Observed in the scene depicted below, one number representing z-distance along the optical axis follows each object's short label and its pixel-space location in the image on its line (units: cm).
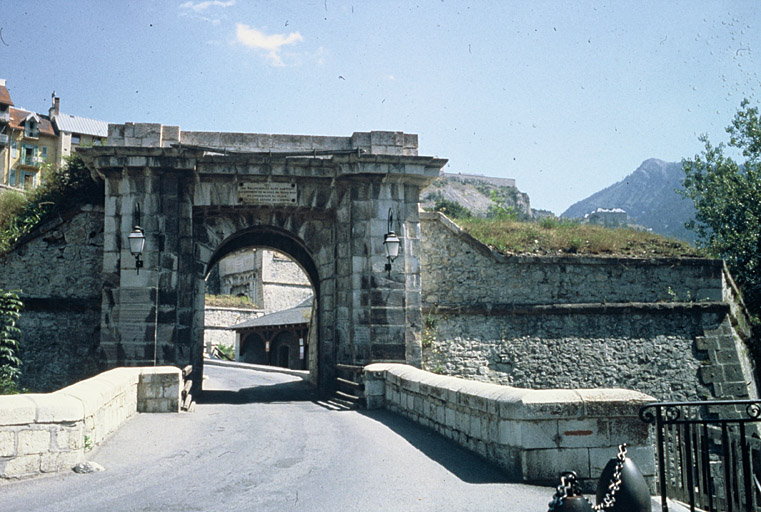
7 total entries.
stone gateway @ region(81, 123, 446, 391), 1385
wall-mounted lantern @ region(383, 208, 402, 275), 1383
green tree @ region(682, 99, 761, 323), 2156
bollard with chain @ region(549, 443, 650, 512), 441
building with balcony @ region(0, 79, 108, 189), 4634
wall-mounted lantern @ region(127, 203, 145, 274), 1327
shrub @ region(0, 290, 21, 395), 1188
